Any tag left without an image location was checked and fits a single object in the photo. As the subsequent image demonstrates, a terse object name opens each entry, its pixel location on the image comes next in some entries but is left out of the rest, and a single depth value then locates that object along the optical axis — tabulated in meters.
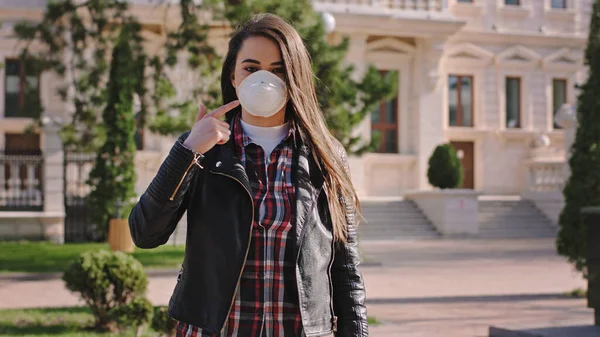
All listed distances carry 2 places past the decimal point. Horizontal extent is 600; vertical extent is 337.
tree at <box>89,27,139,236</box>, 17.66
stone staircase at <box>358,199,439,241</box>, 22.81
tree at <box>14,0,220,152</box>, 14.61
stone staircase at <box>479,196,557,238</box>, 24.44
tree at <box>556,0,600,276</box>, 10.70
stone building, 25.09
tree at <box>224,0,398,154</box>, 13.88
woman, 2.40
